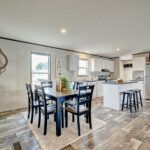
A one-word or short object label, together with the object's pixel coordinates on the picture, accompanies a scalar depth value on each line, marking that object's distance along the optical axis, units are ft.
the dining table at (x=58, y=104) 8.20
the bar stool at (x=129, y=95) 14.02
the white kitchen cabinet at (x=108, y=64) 24.59
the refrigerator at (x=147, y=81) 20.20
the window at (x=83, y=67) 21.68
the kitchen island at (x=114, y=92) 14.47
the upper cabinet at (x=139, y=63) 20.85
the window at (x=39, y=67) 15.93
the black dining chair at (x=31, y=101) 10.48
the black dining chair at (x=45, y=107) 8.52
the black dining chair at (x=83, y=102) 8.51
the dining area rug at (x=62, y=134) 7.25
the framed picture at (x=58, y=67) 18.02
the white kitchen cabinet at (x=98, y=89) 21.11
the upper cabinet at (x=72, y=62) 18.80
